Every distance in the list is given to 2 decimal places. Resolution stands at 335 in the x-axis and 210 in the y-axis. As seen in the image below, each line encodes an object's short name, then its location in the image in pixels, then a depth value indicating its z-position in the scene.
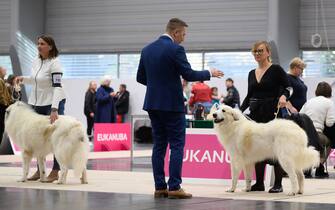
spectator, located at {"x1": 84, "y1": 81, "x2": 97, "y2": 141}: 18.09
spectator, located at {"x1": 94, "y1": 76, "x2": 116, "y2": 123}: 16.70
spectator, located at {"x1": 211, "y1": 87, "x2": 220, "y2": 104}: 18.04
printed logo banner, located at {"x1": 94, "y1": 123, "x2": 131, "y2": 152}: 15.48
